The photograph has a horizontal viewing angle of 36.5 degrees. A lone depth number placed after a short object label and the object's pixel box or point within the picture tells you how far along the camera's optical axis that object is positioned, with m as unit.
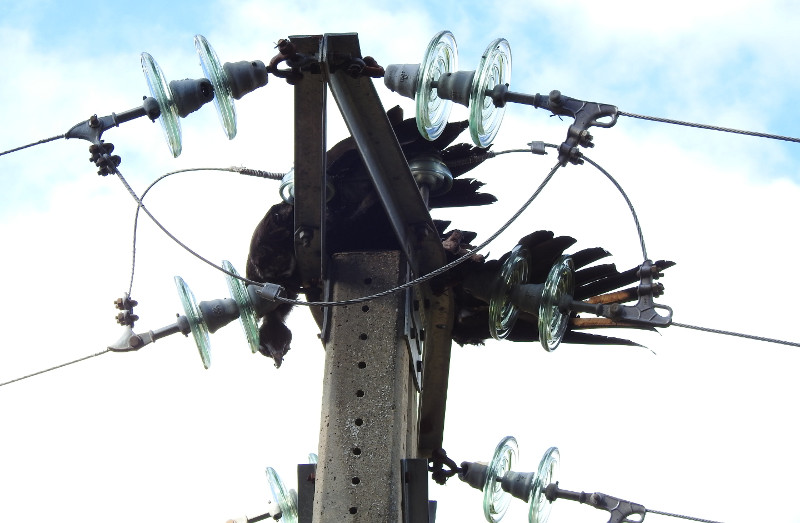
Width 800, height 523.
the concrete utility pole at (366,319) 5.13
